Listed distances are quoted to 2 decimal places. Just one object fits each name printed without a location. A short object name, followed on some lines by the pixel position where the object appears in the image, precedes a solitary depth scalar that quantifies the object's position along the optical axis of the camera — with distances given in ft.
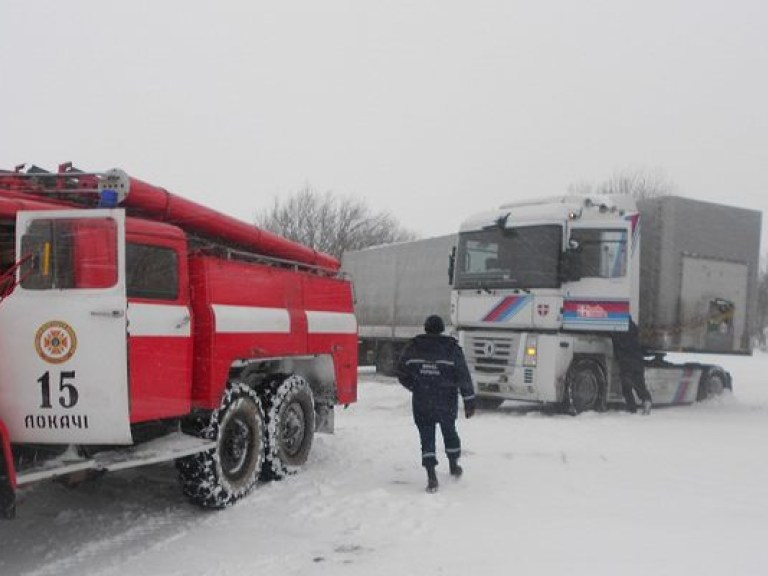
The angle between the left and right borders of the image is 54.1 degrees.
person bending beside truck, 43.50
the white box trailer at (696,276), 44.62
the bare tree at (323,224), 173.27
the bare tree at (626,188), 138.14
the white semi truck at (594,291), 41.96
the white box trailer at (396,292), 64.80
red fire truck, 16.87
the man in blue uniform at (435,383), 24.61
